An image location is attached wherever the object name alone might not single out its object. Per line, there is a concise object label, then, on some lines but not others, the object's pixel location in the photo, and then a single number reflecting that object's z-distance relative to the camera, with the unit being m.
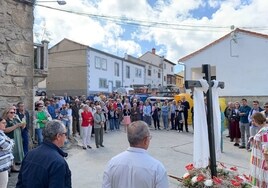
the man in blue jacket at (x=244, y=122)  7.66
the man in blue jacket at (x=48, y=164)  1.70
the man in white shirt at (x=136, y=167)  1.70
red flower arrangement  2.70
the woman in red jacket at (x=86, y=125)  7.37
